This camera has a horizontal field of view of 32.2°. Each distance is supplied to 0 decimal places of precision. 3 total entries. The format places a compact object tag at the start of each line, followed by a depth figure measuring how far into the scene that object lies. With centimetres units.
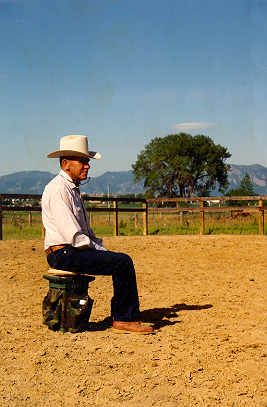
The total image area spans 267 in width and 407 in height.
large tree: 4625
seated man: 389
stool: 412
